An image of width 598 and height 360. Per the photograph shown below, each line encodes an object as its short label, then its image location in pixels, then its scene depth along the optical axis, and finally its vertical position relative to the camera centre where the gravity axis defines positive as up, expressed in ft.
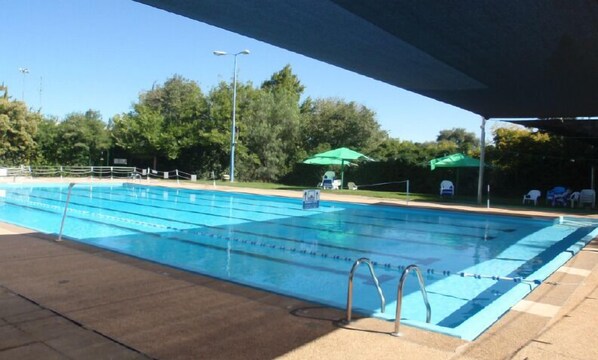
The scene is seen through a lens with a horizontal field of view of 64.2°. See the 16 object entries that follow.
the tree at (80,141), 101.30 +5.60
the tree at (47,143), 100.01 +4.68
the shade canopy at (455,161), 64.90 +3.32
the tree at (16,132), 89.66 +6.13
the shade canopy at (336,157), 75.46 +3.68
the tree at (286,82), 156.66 +31.99
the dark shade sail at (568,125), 52.70 +7.44
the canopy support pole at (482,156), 55.49 +3.59
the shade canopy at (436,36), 16.11 +6.16
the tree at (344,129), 108.37 +11.70
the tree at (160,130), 95.40 +8.34
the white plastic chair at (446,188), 68.85 -0.47
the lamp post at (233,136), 85.68 +6.86
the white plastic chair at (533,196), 60.22 -0.86
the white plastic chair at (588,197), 57.82 -0.57
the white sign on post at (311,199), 33.81 -1.50
